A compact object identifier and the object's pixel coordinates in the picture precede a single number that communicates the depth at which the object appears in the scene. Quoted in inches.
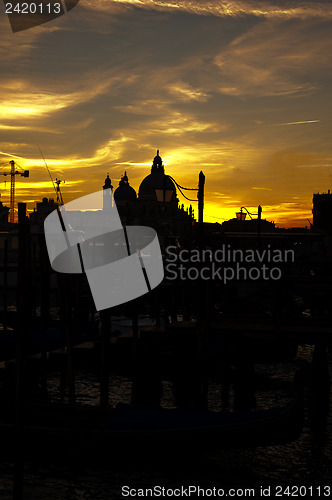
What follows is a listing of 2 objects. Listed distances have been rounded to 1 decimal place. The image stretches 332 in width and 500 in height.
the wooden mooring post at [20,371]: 360.7
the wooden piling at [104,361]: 493.7
